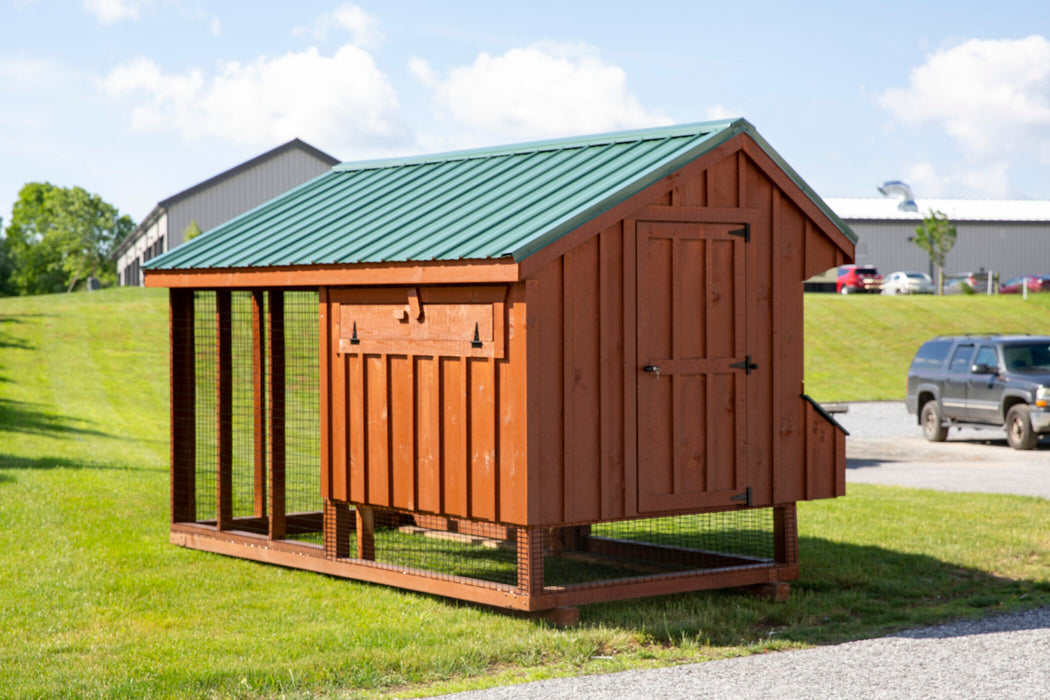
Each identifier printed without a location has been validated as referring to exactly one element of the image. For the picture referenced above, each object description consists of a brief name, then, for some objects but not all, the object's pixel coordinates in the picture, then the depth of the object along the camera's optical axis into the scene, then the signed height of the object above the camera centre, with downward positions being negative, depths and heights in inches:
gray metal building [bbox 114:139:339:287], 1850.4 +203.4
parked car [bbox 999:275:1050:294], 2235.5 +64.7
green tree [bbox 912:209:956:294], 2313.0 +159.9
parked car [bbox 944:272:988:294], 2237.9 +70.7
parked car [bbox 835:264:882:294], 2214.6 +74.4
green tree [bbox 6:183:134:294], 3336.6 +224.2
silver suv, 799.7 -42.8
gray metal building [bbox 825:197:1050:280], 2682.1 +173.4
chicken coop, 324.2 -8.5
